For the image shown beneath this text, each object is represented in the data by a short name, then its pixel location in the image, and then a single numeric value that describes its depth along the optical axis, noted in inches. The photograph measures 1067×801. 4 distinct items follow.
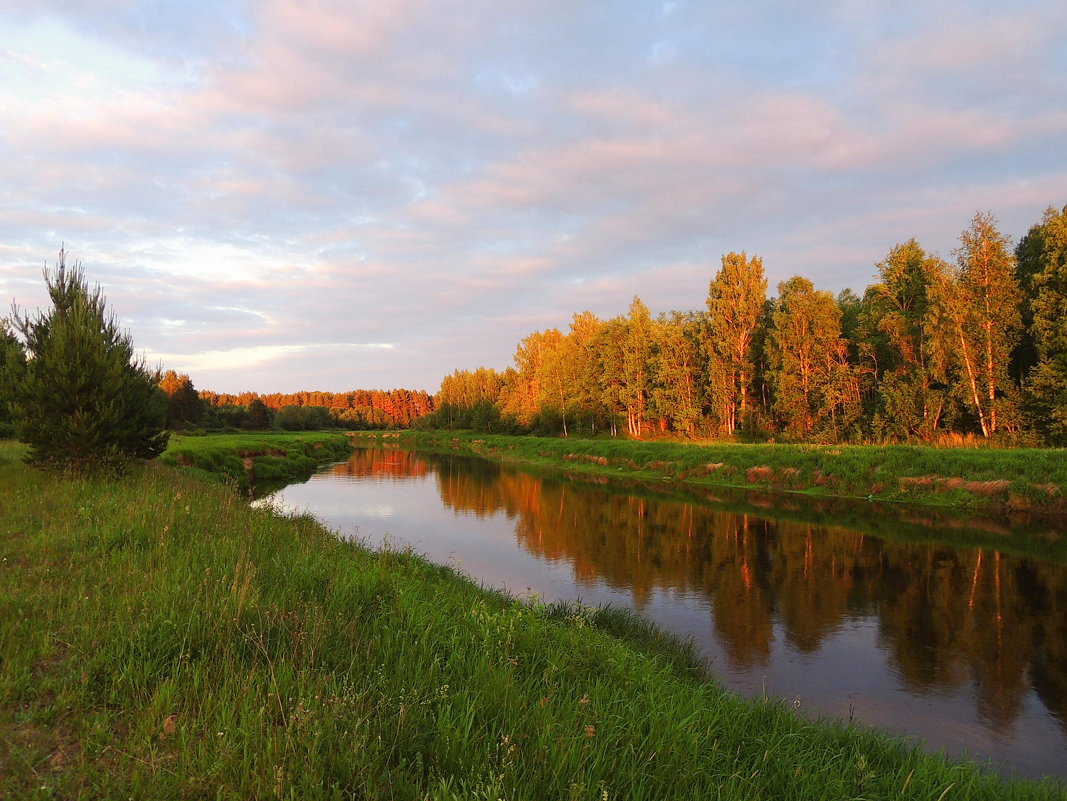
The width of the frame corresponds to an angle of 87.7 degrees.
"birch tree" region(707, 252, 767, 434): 2076.8
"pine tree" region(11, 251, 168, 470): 564.4
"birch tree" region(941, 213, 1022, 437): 1275.8
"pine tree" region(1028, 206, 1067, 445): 1162.0
